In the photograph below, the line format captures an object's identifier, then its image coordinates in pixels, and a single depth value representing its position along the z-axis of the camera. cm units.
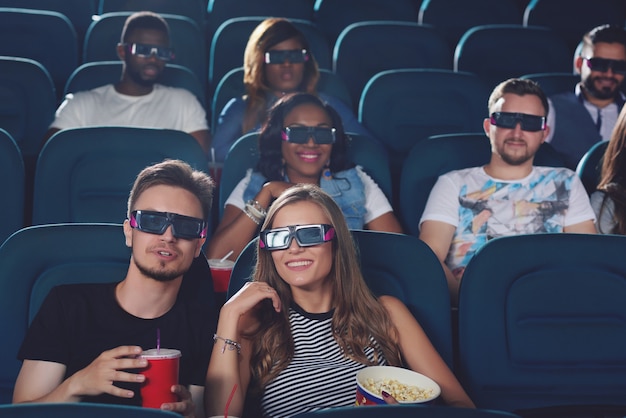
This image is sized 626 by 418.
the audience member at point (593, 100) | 336
